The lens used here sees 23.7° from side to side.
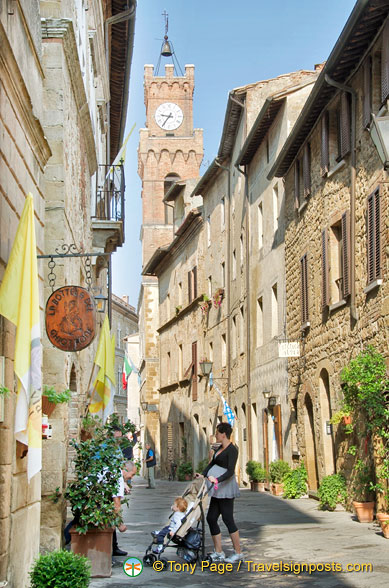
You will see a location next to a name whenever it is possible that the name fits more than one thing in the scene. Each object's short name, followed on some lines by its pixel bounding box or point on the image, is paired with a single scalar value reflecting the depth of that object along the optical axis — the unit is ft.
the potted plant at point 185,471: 114.42
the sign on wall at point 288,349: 65.82
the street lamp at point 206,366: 94.47
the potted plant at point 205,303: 113.55
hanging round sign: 31.99
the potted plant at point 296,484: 64.80
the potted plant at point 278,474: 69.00
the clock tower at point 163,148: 194.80
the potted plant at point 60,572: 22.77
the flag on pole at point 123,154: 58.28
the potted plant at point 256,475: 76.84
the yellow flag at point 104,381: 45.96
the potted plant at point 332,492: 53.72
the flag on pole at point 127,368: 115.44
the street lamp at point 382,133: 22.56
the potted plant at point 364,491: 47.83
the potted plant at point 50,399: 32.71
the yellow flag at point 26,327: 21.83
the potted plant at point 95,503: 31.30
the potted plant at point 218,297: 105.60
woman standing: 33.24
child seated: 32.86
